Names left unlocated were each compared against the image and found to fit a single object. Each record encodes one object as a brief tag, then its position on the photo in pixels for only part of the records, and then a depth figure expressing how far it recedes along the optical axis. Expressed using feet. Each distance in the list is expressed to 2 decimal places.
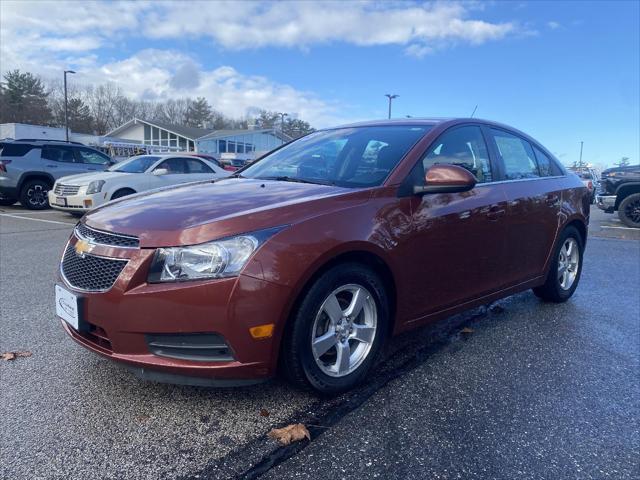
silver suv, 40.04
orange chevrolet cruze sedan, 7.49
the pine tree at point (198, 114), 265.34
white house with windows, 161.89
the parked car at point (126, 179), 31.89
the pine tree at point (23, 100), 216.54
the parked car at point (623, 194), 40.22
